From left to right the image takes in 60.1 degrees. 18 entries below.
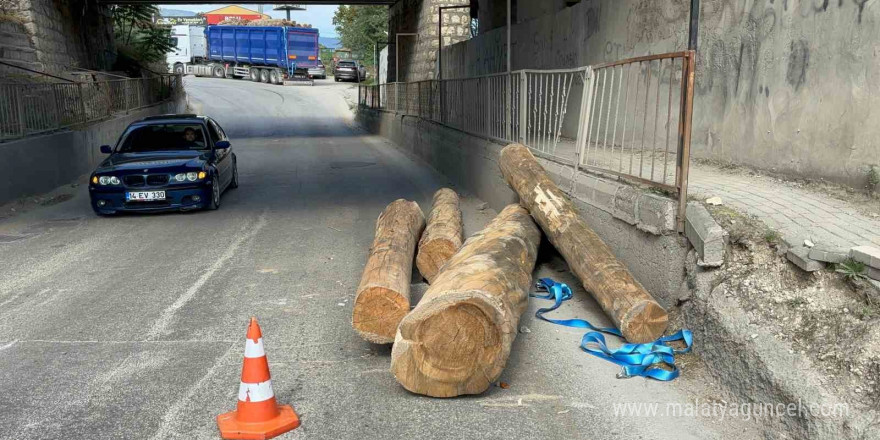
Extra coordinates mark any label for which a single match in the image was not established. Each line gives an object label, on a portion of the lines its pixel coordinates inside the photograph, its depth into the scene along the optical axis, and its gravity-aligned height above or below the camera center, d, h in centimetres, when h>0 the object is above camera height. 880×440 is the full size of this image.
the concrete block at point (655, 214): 575 -96
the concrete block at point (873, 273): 409 -98
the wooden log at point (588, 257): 532 -135
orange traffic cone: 408 -167
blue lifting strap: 495 -179
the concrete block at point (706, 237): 516 -100
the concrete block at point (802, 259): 448 -101
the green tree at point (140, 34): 3244 +253
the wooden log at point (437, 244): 705 -143
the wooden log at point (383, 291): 534 -143
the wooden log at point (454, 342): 450 -148
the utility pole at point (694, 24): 608 +52
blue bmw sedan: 1093 -116
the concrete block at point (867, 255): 410 -90
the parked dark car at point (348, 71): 5991 +147
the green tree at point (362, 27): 5872 +510
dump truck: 5703 +297
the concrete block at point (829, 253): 438 -94
